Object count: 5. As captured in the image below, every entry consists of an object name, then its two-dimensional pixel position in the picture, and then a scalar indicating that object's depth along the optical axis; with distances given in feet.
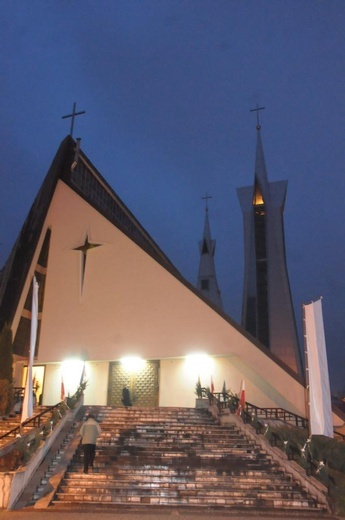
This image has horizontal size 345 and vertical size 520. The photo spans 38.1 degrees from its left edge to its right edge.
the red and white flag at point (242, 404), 47.47
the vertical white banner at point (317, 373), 31.58
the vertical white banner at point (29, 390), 34.14
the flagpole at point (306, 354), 32.76
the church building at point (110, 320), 63.87
